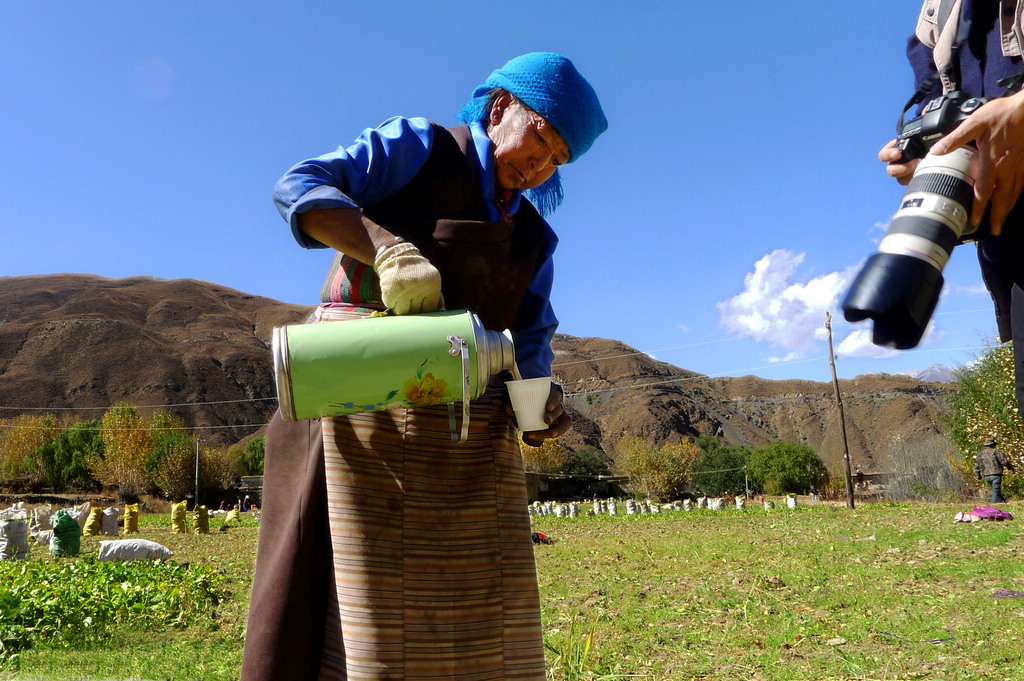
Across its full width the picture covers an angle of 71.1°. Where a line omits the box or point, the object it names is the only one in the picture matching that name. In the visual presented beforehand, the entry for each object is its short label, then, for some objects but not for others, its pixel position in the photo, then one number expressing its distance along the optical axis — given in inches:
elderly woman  65.9
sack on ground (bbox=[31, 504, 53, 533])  706.2
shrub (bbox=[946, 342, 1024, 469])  800.5
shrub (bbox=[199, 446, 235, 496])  2065.7
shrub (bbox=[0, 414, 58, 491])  2106.3
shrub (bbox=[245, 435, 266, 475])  2340.1
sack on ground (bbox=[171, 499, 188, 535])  714.2
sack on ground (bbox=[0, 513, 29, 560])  391.9
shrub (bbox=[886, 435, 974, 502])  906.7
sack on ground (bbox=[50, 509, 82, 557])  454.6
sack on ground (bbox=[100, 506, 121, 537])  714.2
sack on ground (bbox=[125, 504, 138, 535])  754.8
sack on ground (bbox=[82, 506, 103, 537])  691.4
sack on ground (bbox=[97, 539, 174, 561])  354.9
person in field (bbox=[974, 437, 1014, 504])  659.4
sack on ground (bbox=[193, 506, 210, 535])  705.6
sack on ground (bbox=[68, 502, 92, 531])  799.1
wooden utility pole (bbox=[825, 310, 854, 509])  821.9
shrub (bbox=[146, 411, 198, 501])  1968.5
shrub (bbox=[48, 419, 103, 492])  2138.3
